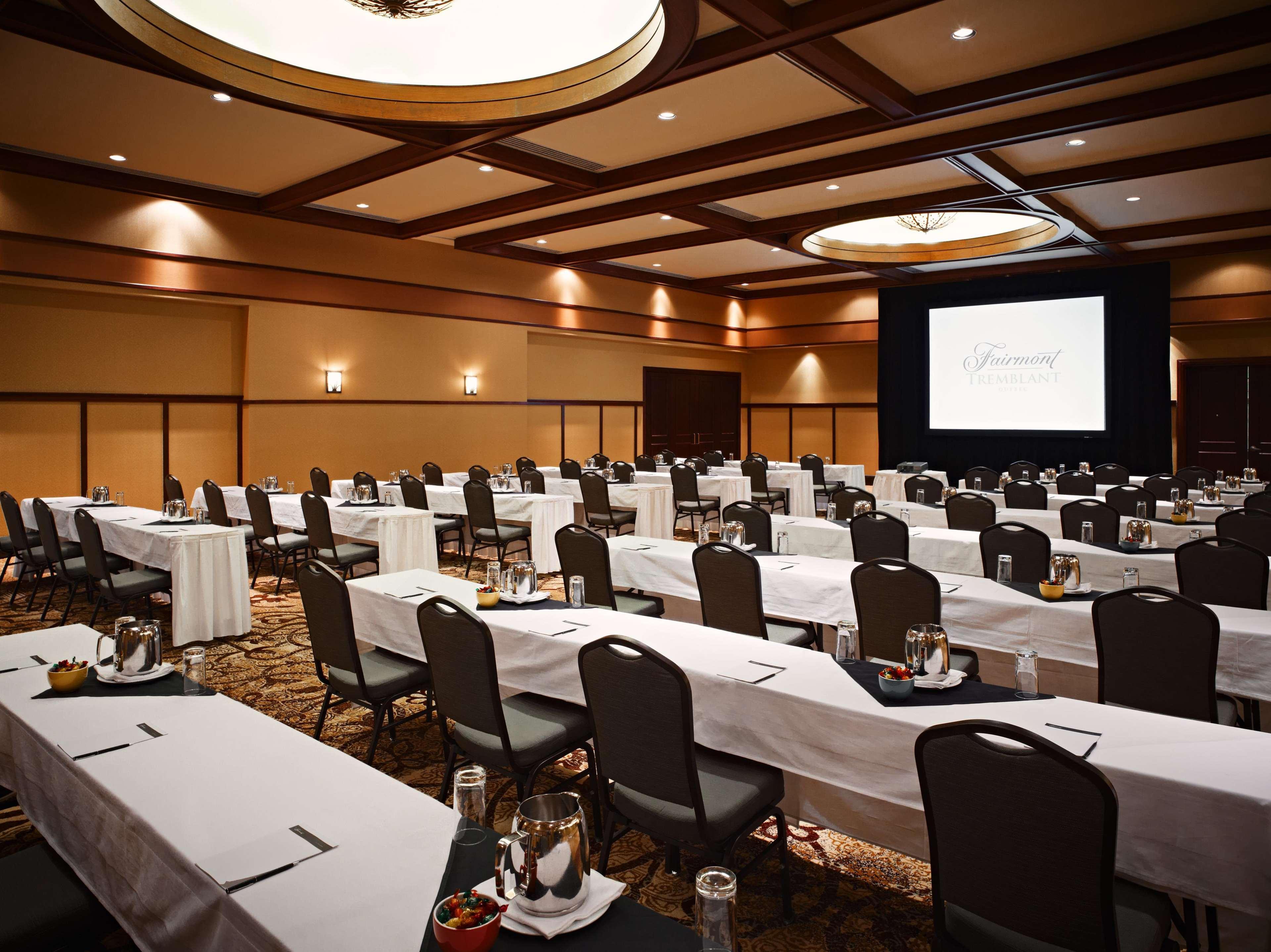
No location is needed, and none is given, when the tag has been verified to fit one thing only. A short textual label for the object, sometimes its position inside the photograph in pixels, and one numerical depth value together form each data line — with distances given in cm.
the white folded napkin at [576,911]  153
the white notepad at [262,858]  169
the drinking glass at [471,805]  178
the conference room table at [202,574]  594
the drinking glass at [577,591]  395
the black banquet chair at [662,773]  240
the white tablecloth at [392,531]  725
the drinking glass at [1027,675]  270
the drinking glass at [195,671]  273
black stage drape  1280
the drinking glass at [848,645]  308
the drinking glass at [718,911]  135
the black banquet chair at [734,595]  425
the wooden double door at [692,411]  1750
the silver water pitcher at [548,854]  155
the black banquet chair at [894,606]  389
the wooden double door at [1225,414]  1384
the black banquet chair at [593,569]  482
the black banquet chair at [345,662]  359
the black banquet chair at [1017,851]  175
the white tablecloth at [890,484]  1227
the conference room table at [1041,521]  663
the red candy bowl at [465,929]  143
